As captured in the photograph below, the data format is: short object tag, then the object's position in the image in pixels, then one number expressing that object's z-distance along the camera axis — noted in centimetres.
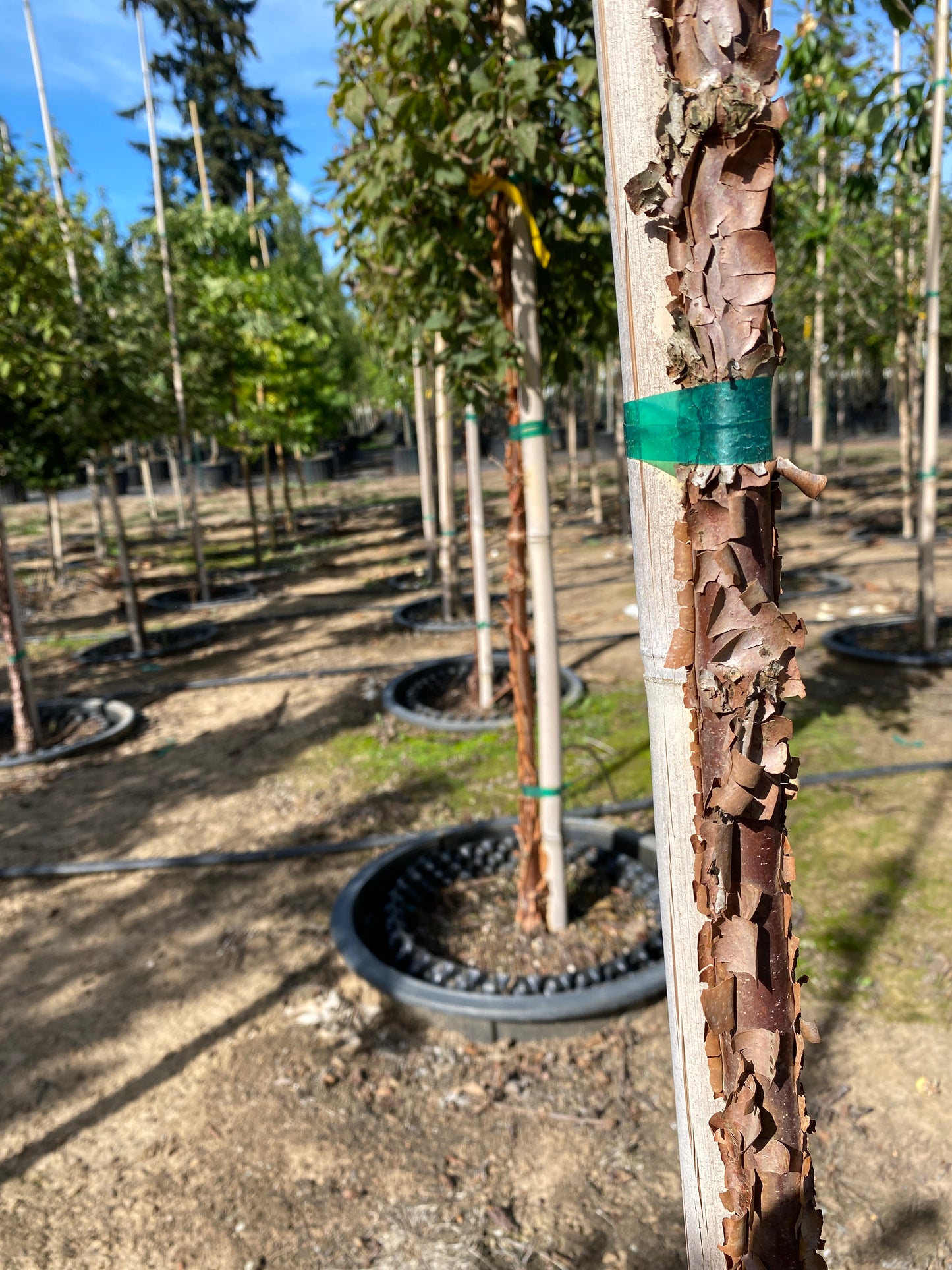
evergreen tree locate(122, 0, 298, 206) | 2770
